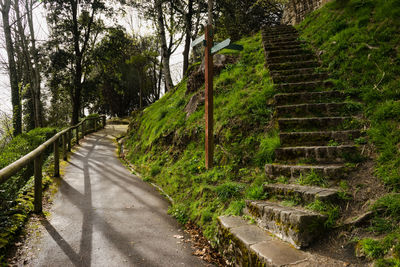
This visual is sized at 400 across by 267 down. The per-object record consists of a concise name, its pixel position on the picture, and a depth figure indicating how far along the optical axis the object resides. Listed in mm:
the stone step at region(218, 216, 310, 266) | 2264
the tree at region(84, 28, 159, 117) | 17688
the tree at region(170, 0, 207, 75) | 15812
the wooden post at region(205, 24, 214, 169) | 5043
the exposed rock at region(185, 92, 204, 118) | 7395
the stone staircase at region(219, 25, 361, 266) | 2486
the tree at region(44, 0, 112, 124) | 15727
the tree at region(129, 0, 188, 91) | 14285
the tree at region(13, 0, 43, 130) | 14516
